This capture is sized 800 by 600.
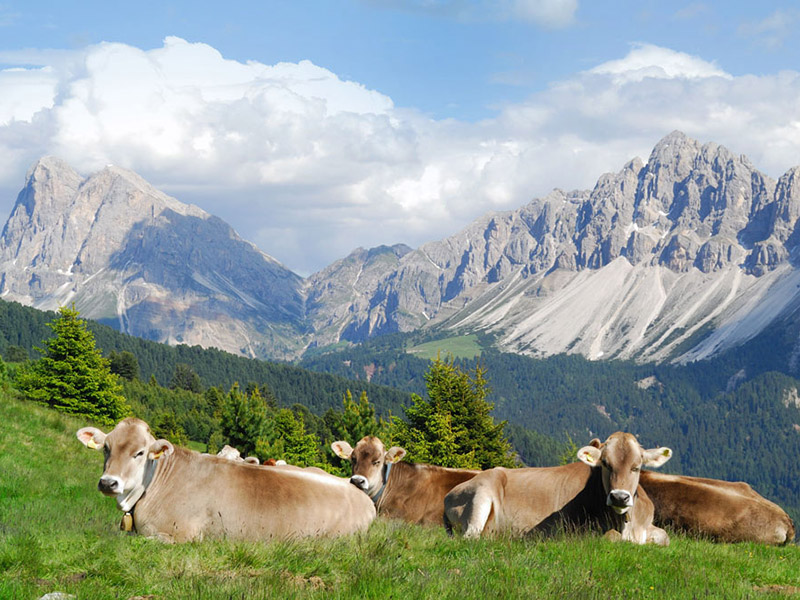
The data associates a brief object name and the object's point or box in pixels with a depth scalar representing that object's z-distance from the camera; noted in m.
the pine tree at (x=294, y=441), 67.62
